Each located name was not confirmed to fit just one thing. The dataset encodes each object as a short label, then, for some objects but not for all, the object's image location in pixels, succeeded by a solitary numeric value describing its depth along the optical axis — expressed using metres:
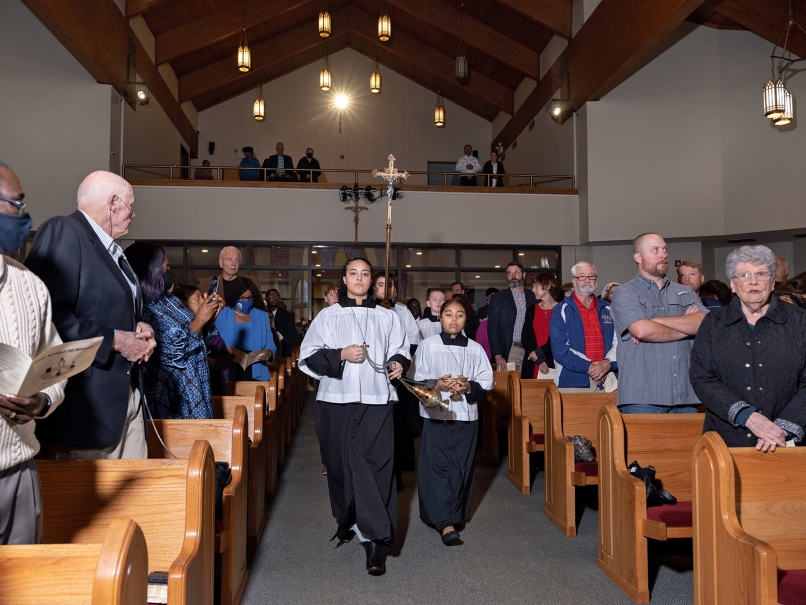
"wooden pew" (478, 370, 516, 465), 6.12
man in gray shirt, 3.52
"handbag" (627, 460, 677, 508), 3.30
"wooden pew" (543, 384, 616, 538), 4.12
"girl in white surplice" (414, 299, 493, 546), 4.07
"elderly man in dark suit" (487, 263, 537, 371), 6.78
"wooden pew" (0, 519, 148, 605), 1.37
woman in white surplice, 3.59
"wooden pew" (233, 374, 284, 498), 4.98
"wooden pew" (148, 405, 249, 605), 3.02
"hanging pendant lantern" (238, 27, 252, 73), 11.06
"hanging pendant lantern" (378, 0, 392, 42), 10.75
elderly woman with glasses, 2.76
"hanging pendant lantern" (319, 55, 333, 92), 12.58
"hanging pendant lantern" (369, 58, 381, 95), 12.98
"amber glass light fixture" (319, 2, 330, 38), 10.81
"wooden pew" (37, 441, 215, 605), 2.22
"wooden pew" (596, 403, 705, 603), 3.17
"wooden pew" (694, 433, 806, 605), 2.44
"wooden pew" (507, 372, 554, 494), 5.07
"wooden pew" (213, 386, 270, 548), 3.99
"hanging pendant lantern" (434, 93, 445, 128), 14.93
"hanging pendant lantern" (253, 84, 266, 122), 13.22
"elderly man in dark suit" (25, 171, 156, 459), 2.26
